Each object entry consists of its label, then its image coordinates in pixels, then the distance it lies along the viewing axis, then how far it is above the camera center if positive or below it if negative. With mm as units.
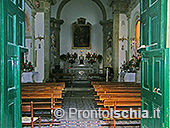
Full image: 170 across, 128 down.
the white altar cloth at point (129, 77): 11924 -828
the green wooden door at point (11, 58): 3264 +43
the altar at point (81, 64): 17344 -233
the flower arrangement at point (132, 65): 10855 -185
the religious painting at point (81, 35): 19297 +2206
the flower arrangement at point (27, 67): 11592 -308
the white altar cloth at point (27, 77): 11092 -790
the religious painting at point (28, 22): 12206 +2177
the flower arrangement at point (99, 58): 18375 +252
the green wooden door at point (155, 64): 3455 -43
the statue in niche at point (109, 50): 17609 +828
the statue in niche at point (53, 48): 17234 +981
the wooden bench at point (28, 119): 4529 -1193
